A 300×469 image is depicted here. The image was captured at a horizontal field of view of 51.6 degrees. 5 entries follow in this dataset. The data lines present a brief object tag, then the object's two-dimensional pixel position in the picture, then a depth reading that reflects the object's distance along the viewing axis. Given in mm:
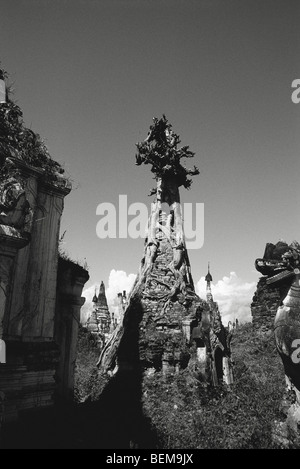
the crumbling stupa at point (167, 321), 11422
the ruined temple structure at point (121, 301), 13023
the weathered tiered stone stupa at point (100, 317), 25997
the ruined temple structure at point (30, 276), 4398
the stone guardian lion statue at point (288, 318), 4250
